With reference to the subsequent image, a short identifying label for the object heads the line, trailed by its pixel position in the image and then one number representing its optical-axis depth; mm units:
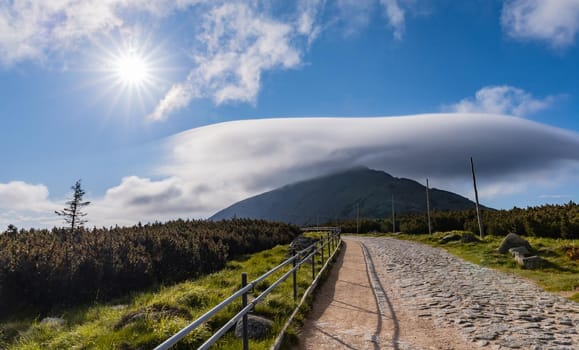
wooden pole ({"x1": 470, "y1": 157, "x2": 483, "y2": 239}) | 33406
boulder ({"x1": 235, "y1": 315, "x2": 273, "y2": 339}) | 6461
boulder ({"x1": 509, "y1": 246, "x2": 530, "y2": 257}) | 16156
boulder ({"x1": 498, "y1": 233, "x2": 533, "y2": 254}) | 18719
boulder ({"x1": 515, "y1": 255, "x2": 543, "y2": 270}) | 14516
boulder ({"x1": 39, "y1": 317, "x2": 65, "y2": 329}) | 8898
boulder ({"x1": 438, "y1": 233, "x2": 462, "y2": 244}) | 29270
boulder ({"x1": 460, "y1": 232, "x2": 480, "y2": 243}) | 26158
